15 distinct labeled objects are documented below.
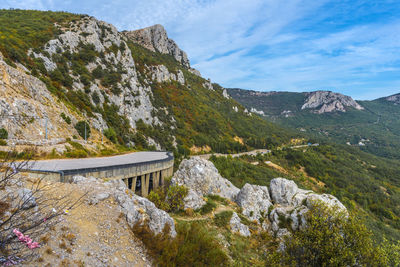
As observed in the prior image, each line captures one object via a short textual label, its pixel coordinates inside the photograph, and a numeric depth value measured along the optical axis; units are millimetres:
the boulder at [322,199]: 17619
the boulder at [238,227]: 15703
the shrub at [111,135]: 41062
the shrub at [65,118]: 29875
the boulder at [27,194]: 7400
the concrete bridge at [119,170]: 12959
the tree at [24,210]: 4918
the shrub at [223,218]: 15861
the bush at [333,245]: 10383
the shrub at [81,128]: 31547
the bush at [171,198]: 16197
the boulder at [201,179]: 23391
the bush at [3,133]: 19292
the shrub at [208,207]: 17109
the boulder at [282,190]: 23719
